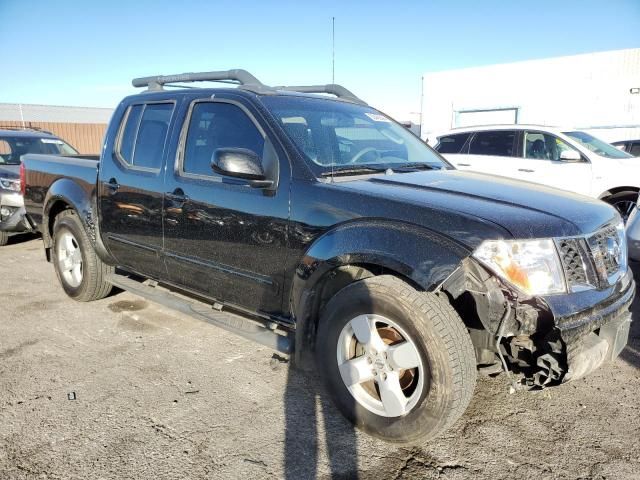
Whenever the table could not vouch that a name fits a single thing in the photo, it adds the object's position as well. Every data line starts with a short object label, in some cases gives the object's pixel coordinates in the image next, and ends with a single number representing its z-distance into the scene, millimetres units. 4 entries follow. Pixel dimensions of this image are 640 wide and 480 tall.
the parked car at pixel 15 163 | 7141
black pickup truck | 2383
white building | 18484
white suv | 7699
